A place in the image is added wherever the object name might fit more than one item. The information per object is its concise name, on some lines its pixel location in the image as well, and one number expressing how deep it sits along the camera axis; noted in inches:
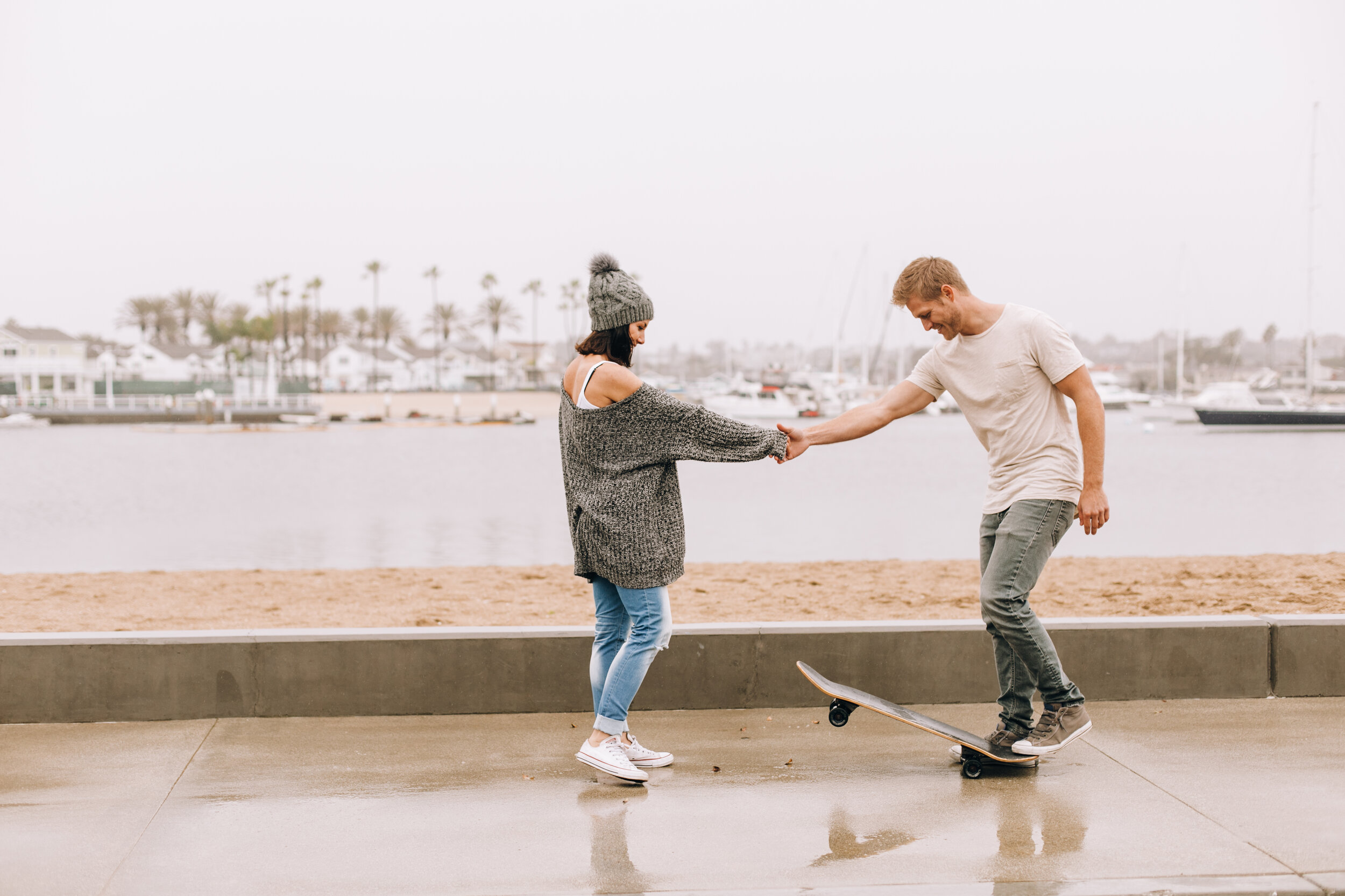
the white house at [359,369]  5511.8
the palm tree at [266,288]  5073.8
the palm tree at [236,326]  4753.9
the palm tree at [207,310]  5177.2
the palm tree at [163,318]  5118.1
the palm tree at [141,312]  5078.7
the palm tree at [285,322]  4916.3
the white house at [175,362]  4884.4
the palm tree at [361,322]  5733.3
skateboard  165.0
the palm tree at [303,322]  5280.5
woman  157.9
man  161.2
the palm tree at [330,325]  5610.2
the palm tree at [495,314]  5762.8
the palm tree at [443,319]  5940.0
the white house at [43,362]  4077.3
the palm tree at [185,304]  5162.4
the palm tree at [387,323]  5777.6
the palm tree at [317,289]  5285.4
